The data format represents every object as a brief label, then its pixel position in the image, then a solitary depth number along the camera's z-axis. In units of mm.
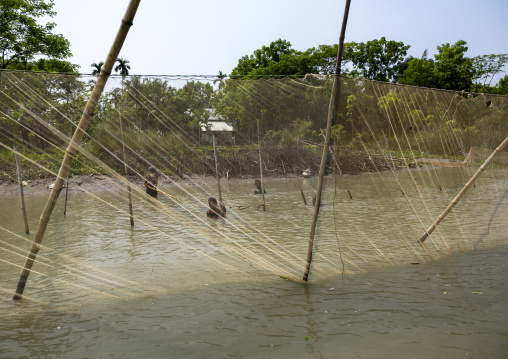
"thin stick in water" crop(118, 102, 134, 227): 6256
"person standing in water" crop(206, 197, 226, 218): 9103
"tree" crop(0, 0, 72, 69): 18906
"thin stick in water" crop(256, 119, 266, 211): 8416
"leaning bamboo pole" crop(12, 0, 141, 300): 3805
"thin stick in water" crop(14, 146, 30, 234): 8777
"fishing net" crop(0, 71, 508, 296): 5543
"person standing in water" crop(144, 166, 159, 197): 8683
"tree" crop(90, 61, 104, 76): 37462
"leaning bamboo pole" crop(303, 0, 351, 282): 4648
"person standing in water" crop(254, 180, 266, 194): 12688
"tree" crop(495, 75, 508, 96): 39281
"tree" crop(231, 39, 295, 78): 34969
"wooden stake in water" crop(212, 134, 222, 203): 7719
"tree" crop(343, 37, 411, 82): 38188
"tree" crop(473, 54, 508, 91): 38594
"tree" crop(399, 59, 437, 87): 35734
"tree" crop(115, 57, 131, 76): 41312
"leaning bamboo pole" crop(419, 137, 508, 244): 5977
